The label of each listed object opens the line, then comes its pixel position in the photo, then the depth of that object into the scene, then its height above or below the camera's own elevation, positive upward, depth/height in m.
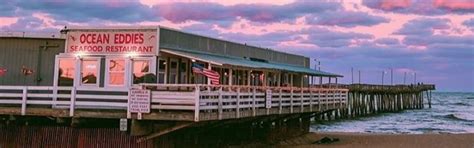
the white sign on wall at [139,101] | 17.05 -0.25
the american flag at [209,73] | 19.28 +0.57
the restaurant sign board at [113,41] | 20.30 +1.58
